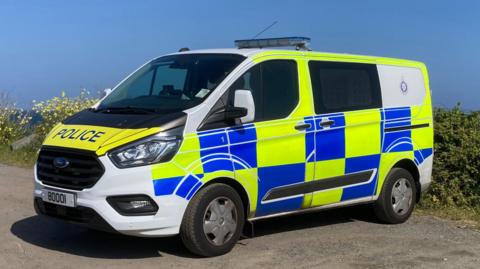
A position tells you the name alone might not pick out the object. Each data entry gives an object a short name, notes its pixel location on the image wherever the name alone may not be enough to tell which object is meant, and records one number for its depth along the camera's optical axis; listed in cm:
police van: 533
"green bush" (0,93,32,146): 1504
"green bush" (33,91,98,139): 1395
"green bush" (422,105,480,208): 869
